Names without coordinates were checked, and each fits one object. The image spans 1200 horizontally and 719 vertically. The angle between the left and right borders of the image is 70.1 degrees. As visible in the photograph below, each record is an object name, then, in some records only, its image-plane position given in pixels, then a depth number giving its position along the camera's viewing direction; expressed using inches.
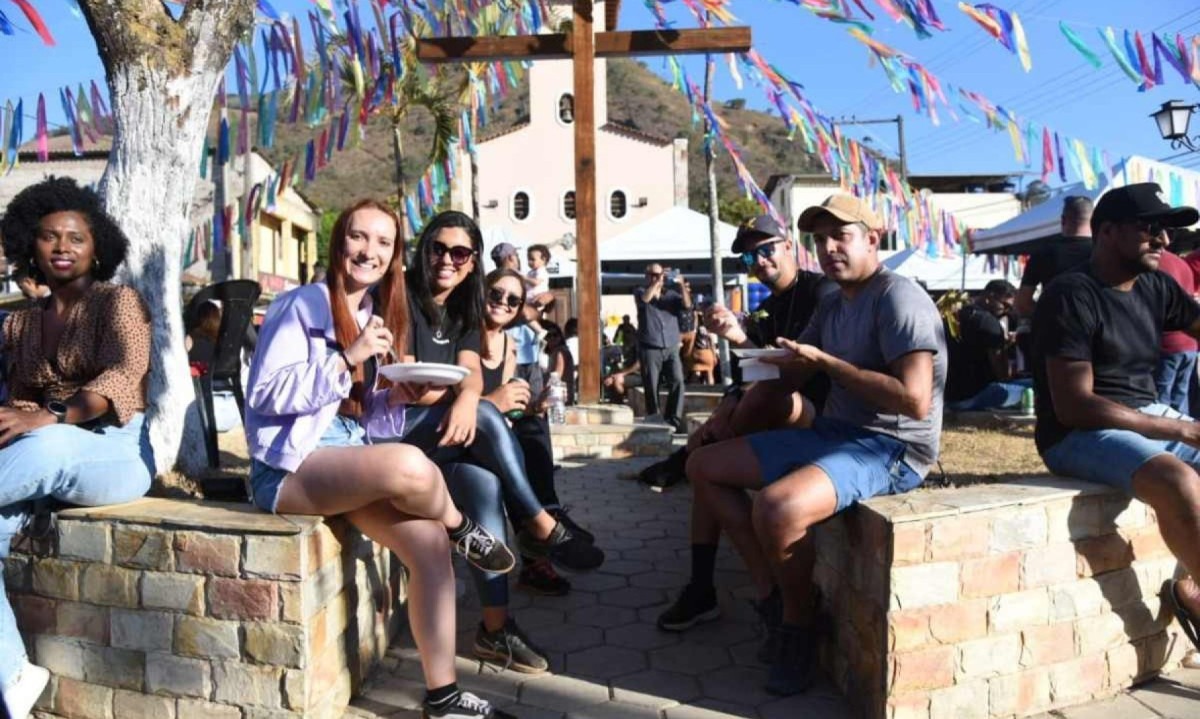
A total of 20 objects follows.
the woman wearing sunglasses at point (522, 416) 142.3
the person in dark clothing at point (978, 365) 251.9
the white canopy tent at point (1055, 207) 317.4
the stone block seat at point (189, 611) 92.7
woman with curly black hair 96.7
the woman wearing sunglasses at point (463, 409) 121.0
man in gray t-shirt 102.0
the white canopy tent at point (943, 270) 606.5
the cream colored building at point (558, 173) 1290.6
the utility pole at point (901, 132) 1165.7
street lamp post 346.0
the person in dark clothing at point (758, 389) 127.2
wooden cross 274.4
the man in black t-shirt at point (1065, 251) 209.8
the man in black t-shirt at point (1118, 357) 107.9
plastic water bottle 285.6
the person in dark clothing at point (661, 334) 317.4
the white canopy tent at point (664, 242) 519.5
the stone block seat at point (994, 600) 94.5
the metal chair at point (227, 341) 167.3
